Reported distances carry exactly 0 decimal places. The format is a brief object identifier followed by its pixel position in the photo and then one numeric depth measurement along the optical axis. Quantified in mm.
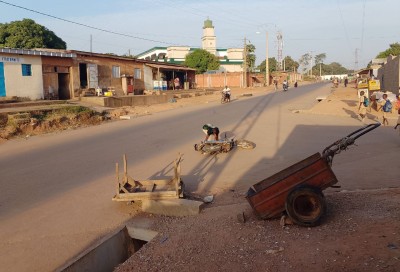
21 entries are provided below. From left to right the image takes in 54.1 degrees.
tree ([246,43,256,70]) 77625
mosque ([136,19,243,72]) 84000
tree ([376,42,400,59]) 59722
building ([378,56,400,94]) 24680
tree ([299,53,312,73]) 156212
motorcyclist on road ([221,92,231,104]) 32653
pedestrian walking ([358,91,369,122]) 18438
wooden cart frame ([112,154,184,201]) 7078
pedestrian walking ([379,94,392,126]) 17109
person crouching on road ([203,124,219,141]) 12435
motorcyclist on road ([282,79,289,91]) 52512
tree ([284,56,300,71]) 126475
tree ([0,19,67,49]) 43281
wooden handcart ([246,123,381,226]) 5340
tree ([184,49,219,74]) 64875
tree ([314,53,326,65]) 173125
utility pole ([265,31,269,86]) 70312
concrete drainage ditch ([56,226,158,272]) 5195
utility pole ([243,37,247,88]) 61478
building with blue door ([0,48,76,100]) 23172
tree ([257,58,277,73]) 102944
